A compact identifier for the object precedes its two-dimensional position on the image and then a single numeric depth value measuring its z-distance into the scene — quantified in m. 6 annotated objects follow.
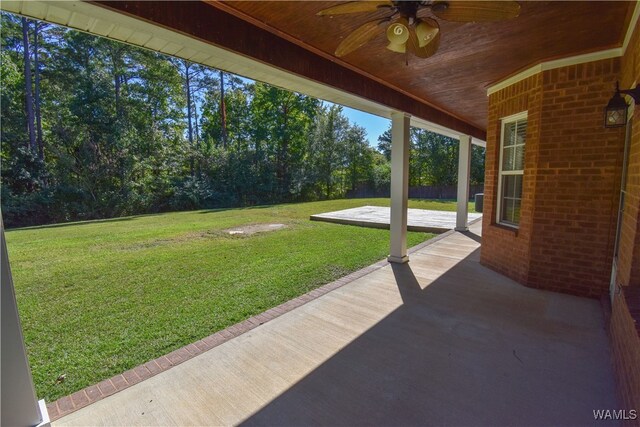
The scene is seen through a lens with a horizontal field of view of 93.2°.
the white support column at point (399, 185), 5.18
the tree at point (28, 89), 14.31
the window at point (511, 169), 4.50
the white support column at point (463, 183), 8.12
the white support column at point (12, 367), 1.51
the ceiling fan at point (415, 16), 1.80
